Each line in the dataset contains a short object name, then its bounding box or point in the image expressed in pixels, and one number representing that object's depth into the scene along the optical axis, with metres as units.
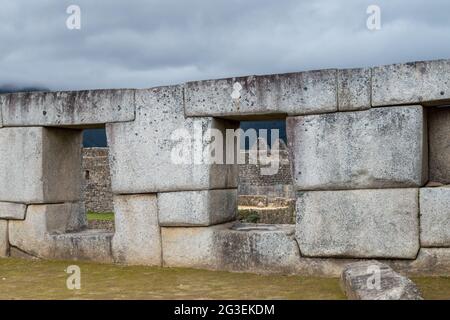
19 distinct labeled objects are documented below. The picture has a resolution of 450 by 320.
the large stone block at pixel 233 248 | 7.04
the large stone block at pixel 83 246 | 7.94
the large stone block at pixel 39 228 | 8.30
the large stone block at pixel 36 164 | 8.26
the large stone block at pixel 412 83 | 6.35
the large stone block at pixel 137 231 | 7.64
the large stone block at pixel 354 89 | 6.64
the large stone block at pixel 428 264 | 6.45
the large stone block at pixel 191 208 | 7.33
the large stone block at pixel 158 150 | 7.39
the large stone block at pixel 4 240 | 8.62
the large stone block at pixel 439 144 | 6.93
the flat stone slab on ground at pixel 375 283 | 4.91
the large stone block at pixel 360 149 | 6.52
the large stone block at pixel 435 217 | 6.45
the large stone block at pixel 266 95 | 6.79
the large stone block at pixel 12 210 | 8.41
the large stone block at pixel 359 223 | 6.54
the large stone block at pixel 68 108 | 7.75
